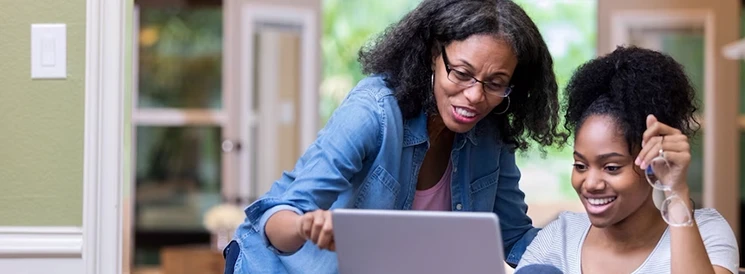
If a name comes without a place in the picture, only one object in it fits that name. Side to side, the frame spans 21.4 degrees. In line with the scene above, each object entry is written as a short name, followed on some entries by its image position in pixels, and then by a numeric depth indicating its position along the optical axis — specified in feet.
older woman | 12.65
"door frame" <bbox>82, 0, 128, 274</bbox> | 13.87
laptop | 11.74
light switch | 13.92
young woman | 12.55
